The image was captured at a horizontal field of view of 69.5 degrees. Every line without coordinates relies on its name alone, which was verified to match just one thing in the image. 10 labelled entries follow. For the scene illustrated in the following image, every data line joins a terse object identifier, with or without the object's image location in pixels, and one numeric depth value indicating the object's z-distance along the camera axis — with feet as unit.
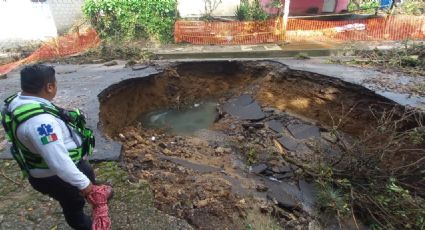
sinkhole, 12.72
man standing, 6.34
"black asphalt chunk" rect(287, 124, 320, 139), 21.43
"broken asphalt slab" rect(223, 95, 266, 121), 23.80
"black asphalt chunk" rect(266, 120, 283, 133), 22.37
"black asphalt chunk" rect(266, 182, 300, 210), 14.60
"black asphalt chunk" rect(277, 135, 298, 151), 20.33
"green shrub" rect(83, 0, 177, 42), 42.73
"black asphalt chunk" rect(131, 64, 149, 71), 25.91
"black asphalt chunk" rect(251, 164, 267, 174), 17.67
